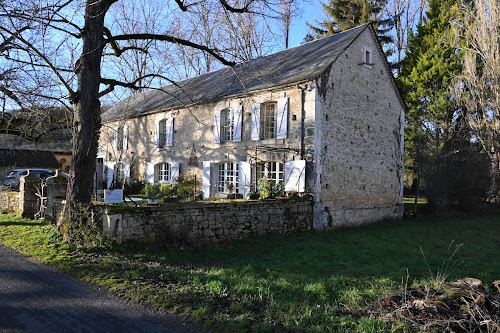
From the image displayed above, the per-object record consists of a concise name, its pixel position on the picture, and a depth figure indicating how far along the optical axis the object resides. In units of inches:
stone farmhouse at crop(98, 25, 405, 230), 466.0
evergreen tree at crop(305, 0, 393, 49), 1043.9
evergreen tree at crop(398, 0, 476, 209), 851.4
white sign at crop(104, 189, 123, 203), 366.3
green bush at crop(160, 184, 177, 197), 589.6
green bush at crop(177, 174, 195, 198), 604.1
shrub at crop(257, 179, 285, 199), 432.8
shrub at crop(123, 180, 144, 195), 732.7
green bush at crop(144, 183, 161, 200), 553.6
